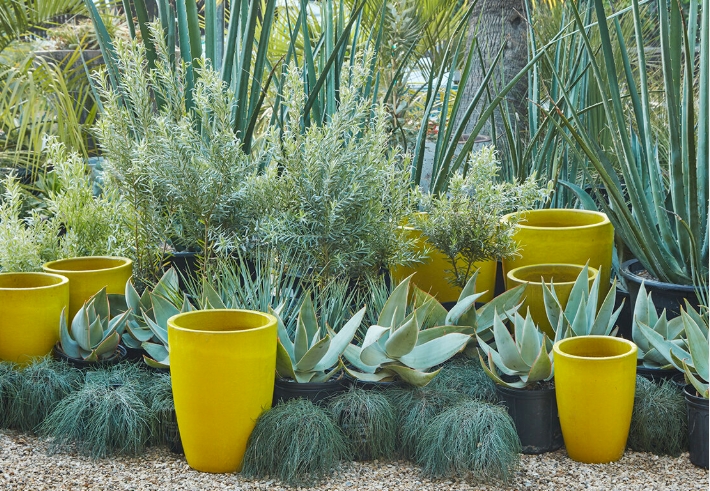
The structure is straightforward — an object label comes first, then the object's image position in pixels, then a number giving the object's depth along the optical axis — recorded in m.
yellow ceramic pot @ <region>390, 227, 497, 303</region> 3.24
